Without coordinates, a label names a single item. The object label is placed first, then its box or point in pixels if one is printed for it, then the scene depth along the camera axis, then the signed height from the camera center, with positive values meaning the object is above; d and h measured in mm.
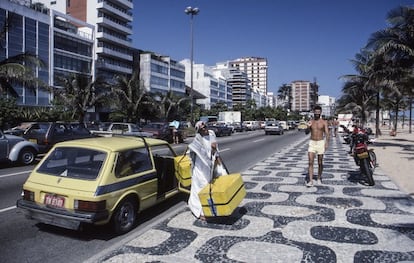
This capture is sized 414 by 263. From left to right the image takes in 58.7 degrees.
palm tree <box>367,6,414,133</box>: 18125 +4216
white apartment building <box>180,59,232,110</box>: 115312 +11229
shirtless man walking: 8906 -401
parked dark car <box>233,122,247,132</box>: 52278 -1095
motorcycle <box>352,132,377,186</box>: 9102 -846
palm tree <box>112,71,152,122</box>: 36000 +2003
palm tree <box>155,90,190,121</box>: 46812 +1712
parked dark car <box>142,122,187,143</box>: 25433 -917
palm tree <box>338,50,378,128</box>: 29619 +3136
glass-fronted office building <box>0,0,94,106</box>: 45812 +10693
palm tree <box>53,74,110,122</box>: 27078 +1719
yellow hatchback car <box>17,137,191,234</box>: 5027 -989
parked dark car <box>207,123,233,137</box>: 37750 -1067
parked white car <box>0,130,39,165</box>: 12482 -1194
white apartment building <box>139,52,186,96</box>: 76250 +10003
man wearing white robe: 6094 -778
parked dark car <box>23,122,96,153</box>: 14727 -726
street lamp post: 35597 +10443
